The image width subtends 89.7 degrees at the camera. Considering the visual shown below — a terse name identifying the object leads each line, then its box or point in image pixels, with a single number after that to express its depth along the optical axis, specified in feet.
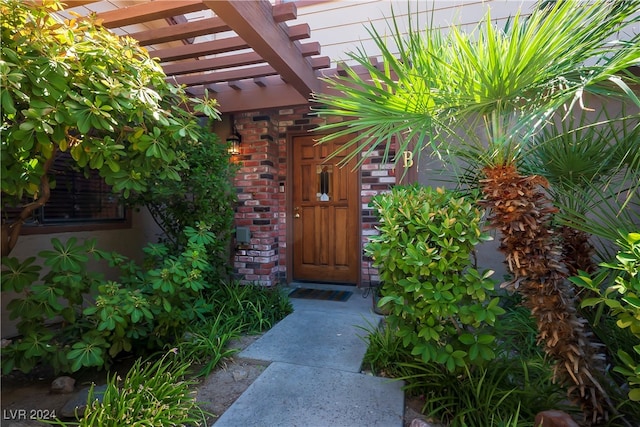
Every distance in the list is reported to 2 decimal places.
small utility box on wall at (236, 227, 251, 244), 13.19
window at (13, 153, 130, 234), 9.55
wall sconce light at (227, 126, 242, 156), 13.19
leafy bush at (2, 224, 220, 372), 6.35
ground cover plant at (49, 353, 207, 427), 5.05
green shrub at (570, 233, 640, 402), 4.06
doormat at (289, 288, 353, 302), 12.49
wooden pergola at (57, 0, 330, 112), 7.34
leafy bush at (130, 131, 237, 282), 9.82
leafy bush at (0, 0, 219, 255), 5.33
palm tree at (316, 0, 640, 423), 4.28
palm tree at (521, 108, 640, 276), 6.07
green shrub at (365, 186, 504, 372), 5.79
